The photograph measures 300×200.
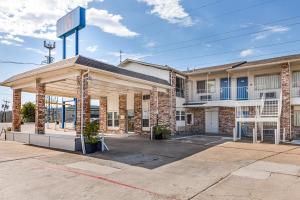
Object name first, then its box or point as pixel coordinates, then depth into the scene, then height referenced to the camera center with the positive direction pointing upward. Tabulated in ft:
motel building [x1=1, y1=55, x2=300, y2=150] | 42.65 +3.80
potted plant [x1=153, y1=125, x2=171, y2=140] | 56.24 -5.38
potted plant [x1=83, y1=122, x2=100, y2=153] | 37.12 -4.39
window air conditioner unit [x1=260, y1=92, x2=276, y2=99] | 61.60 +3.71
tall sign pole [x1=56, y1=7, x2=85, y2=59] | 58.03 +22.22
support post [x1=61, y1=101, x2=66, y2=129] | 91.44 -1.17
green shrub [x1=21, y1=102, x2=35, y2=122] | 146.51 -0.84
